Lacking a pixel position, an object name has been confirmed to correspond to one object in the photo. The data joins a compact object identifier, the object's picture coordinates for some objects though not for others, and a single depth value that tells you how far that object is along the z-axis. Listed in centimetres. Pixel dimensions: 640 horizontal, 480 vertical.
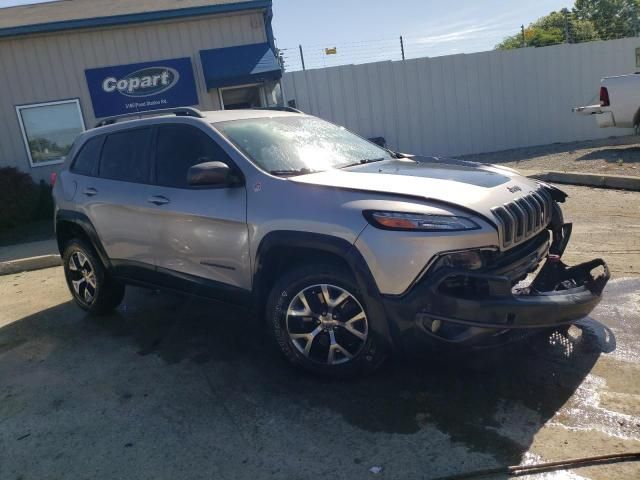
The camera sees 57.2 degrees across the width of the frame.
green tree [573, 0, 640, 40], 5950
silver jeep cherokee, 319
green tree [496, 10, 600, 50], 3190
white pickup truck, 1183
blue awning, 1205
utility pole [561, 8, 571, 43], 1750
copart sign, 1235
